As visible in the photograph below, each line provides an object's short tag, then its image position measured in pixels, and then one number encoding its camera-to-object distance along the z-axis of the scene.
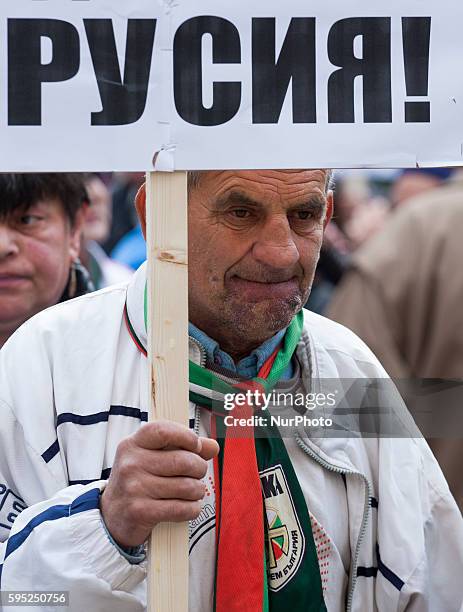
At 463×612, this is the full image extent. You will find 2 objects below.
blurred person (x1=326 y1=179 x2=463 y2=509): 3.13
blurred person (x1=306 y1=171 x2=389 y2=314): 4.57
